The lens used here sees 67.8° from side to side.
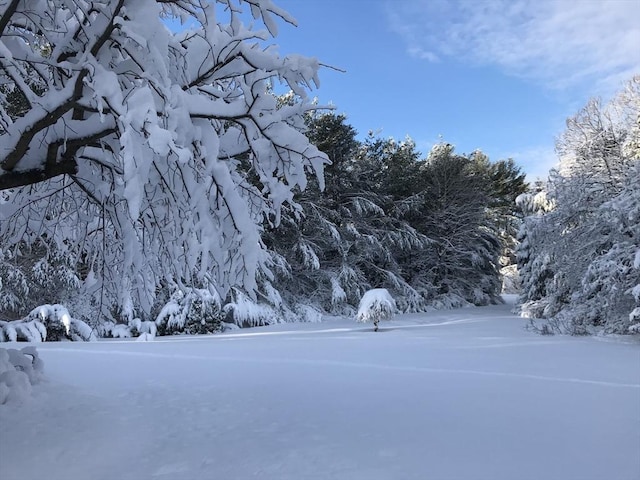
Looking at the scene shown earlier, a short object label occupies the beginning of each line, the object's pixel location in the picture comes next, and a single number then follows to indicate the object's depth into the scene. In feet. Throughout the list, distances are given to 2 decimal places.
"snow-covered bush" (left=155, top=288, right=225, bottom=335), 39.91
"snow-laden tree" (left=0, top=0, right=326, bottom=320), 7.05
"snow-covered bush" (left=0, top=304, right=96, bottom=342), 30.14
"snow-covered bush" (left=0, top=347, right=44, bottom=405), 11.37
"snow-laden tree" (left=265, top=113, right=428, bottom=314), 60.75
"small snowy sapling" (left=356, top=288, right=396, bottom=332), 37.40
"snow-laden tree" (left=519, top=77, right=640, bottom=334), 28.41
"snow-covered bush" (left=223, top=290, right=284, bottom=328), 45.68
